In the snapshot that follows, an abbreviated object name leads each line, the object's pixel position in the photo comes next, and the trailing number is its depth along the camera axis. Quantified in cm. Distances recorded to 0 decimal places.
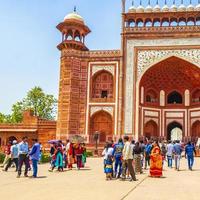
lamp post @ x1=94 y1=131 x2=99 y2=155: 2594
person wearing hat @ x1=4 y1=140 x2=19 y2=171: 1240
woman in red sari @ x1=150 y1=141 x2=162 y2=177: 1109
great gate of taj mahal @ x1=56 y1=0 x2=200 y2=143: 2808
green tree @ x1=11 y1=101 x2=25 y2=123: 4381
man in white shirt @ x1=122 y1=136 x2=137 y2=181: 1002
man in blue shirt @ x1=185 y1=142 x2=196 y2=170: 1405
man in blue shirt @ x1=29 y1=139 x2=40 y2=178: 1059
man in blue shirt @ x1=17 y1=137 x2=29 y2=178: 1086
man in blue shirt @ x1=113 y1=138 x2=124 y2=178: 1074
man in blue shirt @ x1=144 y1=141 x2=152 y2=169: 1434
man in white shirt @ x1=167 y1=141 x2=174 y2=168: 1475
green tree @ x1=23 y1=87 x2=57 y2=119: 4353
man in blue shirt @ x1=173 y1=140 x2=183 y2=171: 1397
